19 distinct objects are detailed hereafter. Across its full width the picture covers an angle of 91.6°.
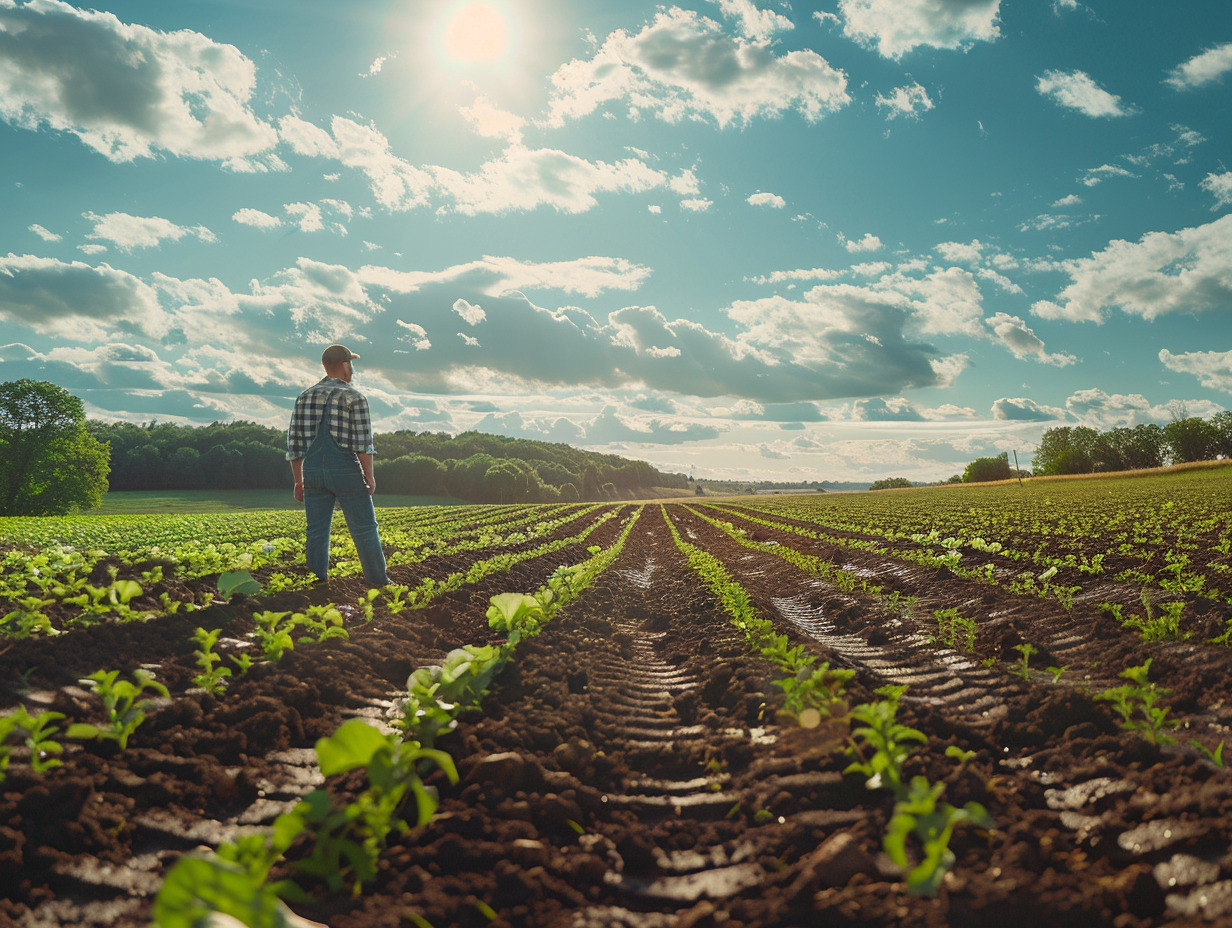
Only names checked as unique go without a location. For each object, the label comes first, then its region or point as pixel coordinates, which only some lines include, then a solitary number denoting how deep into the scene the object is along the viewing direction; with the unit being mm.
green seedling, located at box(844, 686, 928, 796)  2371
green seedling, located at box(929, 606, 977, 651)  5172
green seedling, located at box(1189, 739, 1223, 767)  2568
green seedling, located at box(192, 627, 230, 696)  3463
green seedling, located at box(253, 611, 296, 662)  3896
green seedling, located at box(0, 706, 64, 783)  2344
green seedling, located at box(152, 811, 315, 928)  1325
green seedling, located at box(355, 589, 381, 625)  5109
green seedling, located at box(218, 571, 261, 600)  4977
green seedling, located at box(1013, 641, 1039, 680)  3995
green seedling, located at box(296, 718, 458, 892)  1895
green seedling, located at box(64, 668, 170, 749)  2674
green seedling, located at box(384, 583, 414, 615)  5354
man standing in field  6078
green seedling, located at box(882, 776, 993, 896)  1632
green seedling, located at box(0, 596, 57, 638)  4188
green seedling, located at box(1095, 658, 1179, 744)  2777
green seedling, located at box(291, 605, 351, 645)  4022
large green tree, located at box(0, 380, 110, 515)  41500
